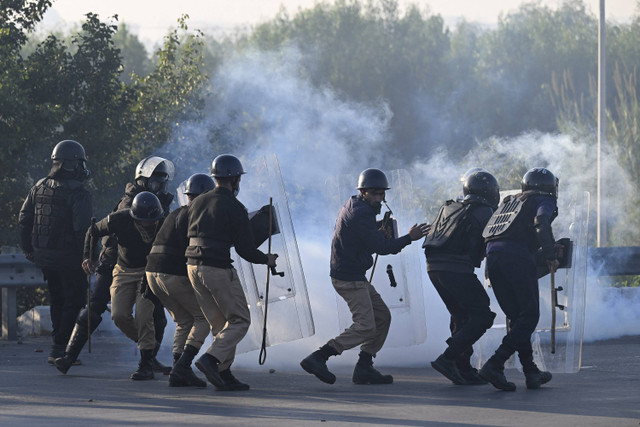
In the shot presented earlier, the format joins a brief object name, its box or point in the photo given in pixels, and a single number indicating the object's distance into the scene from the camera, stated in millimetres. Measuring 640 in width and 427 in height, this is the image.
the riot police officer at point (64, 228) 16882
